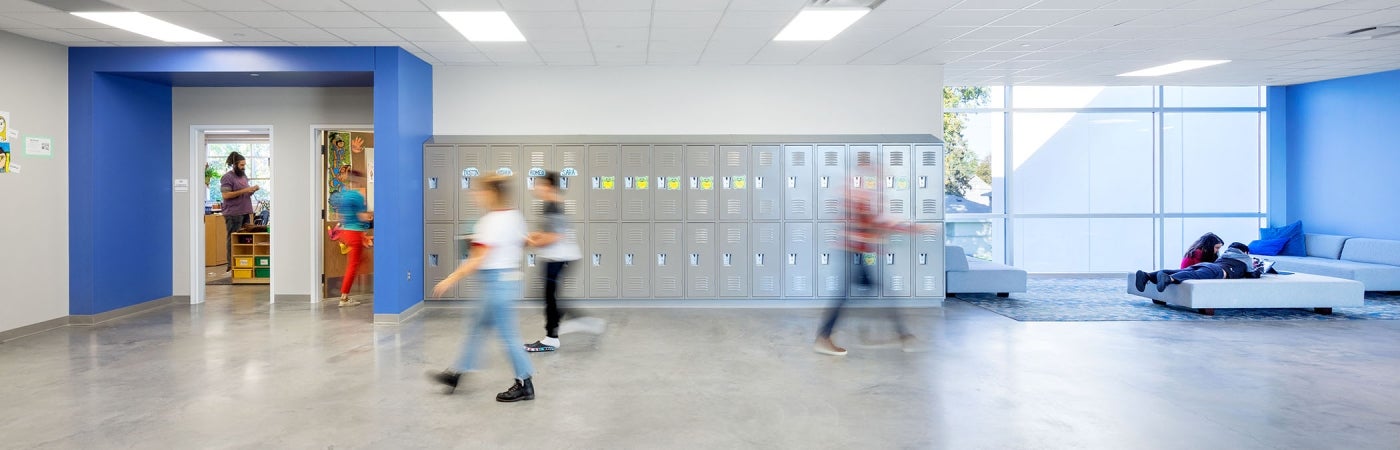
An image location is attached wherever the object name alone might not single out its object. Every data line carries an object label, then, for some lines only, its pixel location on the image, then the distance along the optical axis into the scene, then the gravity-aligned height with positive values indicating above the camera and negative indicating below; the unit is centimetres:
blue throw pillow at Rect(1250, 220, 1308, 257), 935 -27
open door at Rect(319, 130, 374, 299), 784 +54
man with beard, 873 +33
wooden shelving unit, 924 -49
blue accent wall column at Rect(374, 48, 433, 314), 642 +43
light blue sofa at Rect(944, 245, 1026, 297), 788 -66
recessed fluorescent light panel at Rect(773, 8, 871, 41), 543 +159
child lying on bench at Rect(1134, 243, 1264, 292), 686 -51
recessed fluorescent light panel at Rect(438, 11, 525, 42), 540 +156
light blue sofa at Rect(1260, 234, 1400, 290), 796 -53
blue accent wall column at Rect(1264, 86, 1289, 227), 998 +95
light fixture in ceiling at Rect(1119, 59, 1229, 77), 768 +170
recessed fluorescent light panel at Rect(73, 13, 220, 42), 530 +155
